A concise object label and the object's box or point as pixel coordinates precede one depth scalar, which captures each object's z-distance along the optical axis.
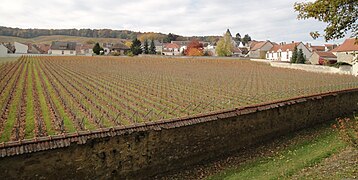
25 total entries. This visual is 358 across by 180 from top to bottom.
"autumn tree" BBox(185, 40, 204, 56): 77.50
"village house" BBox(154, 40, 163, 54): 100.71
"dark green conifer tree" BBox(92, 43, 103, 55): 67.86
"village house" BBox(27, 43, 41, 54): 82.40
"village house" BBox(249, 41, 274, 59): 81.19
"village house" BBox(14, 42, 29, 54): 77.54
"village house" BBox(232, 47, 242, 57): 88.00
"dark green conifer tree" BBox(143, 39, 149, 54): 74.77
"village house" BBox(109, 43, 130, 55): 88.19
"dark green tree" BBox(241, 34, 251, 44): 144.19
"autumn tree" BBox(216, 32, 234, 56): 70.62
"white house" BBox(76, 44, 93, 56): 84.56
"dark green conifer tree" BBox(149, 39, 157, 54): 75.00
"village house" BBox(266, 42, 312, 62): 66.19
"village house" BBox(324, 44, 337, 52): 83.44
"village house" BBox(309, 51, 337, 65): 57.62
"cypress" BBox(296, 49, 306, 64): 50.82
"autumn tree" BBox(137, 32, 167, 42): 132.73
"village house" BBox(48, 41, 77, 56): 81.39
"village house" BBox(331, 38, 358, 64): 48.34
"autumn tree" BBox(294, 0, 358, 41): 7.36
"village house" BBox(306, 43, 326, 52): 79.66
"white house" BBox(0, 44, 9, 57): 48.85
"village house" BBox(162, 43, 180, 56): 100.38
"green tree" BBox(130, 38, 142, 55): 70.03
